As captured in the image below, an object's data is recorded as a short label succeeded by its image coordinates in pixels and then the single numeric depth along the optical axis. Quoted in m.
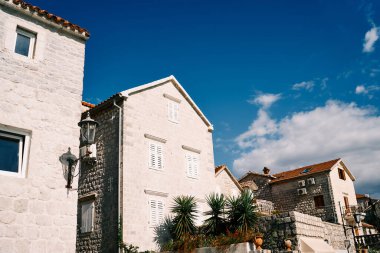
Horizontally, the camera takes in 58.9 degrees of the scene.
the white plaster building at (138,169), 14.91
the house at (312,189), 31.20
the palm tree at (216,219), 14.99
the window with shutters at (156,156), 16.70
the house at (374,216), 41.94
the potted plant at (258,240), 11.98
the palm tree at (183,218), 15.16
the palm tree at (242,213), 14.17
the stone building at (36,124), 6.86
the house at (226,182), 23.50
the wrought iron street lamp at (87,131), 7.67
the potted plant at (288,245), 12.89
